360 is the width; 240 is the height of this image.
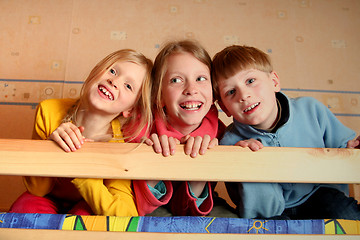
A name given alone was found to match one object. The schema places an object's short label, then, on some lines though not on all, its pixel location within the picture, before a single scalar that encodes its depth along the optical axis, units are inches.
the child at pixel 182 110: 33.4
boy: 35.7
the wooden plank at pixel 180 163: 25.1
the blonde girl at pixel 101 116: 35.0
